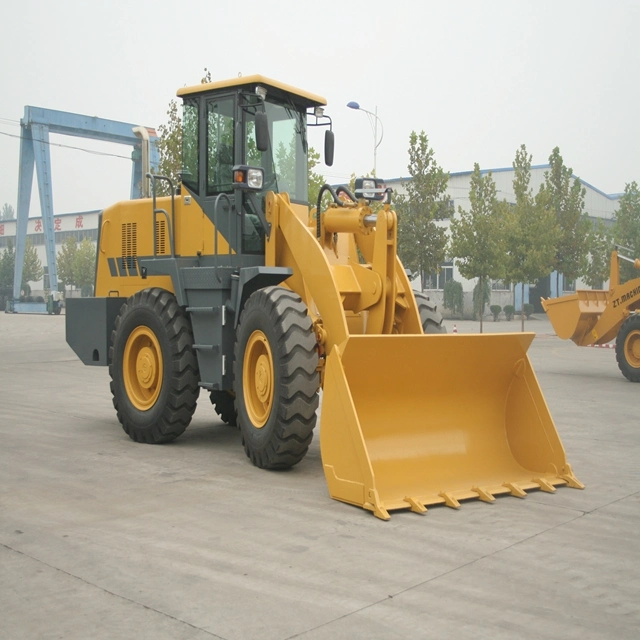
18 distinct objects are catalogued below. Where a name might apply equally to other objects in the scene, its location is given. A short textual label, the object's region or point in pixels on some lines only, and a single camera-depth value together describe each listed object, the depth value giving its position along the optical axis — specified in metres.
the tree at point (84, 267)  76.56
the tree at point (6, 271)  76.81
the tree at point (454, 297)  51.09
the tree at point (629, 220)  46.25
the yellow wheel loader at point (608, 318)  16.52
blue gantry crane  43.84
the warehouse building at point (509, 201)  54.12
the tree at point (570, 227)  43.28
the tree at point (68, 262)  78.97
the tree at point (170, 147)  23.91
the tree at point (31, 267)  82.00
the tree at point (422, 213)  33.81
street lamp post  29.67
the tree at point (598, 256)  44.06
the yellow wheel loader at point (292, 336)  6.78
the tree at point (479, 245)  34.75
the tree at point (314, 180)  24.95
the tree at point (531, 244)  35.53
